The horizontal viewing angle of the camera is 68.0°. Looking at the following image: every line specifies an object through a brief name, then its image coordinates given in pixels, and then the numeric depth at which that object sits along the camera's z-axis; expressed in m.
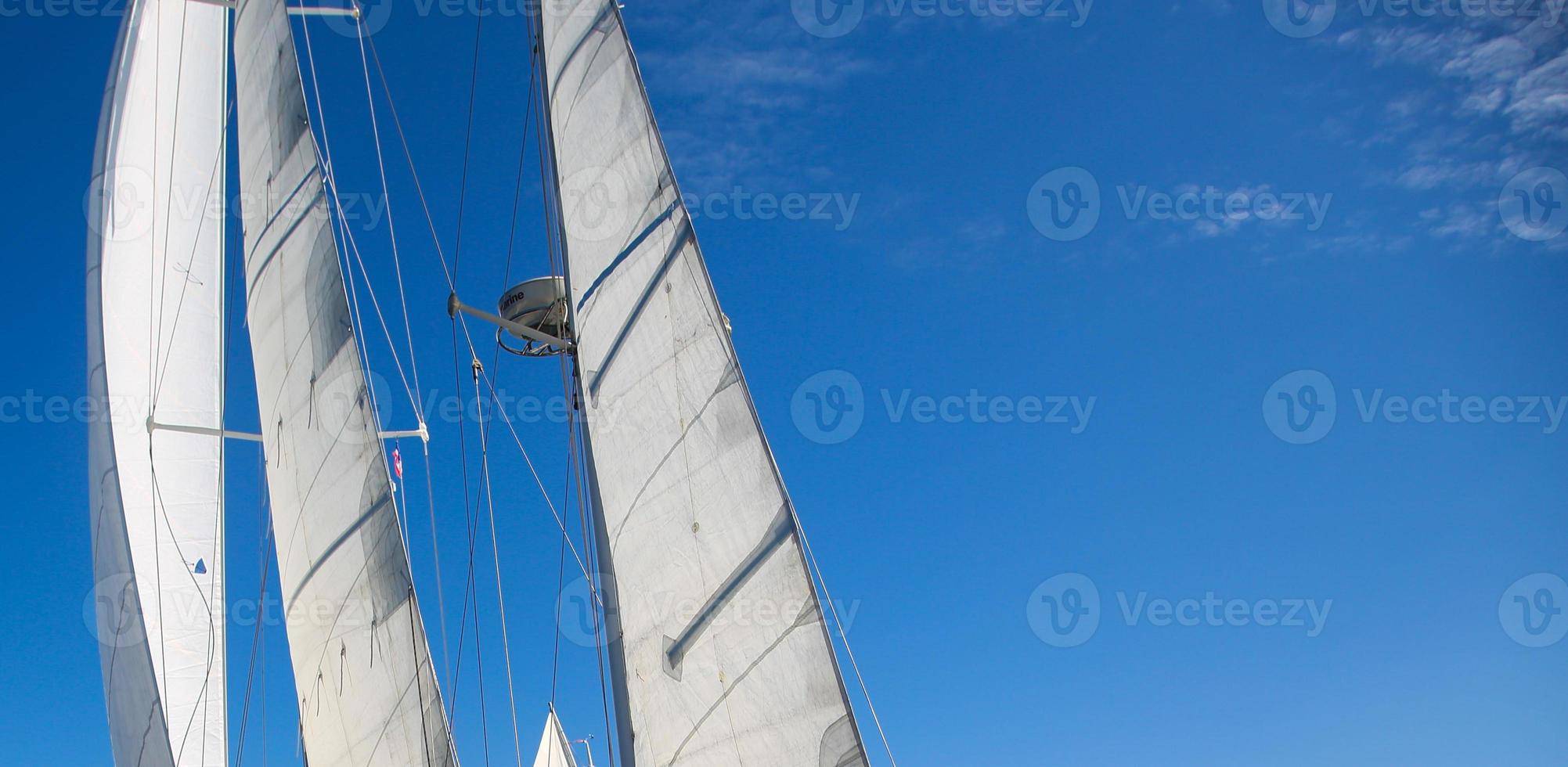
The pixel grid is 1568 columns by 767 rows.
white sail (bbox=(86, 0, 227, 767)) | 14.16
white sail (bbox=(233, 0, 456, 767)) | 13.65
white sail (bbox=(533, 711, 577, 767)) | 38.50
